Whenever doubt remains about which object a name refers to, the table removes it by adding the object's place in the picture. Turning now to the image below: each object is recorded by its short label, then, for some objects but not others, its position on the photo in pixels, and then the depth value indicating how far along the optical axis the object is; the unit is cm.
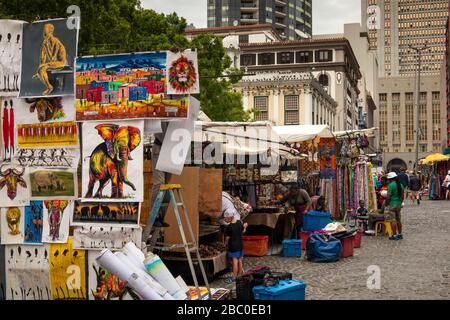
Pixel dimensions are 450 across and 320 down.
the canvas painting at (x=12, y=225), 772
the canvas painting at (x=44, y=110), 756
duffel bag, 1262
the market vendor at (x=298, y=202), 1571
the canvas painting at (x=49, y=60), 753
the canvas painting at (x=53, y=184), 753
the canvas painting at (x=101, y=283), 680
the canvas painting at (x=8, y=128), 775
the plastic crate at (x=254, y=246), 1343
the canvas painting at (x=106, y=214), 716
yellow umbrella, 4016
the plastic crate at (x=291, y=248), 1348
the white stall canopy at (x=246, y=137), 1389
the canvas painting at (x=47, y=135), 753
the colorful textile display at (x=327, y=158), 1875
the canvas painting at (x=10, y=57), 775
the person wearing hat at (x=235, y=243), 1005
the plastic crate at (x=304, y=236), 1439
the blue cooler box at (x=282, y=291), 755
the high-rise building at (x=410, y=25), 18262
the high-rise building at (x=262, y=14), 12044
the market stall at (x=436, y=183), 3981
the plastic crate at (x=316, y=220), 1492
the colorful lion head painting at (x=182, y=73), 729
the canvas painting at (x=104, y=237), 714
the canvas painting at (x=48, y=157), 754
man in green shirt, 1645
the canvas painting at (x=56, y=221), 751
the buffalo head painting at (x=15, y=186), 771
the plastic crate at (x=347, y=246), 1328
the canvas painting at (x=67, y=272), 741
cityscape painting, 730
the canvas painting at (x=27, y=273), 761
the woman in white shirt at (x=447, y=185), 3744
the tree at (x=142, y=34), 1942
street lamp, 4950
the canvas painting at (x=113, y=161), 720
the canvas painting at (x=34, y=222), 764
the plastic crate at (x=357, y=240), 1514
